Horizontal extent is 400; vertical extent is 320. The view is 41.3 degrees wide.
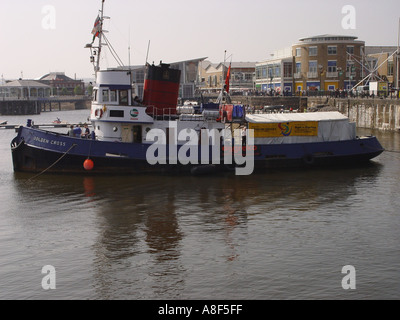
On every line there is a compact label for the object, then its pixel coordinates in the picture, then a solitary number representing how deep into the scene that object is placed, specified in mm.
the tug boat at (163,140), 33906
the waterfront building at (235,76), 134000
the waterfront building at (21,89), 152875
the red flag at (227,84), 36069
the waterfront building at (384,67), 87500
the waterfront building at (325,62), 92500
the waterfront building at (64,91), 198250
